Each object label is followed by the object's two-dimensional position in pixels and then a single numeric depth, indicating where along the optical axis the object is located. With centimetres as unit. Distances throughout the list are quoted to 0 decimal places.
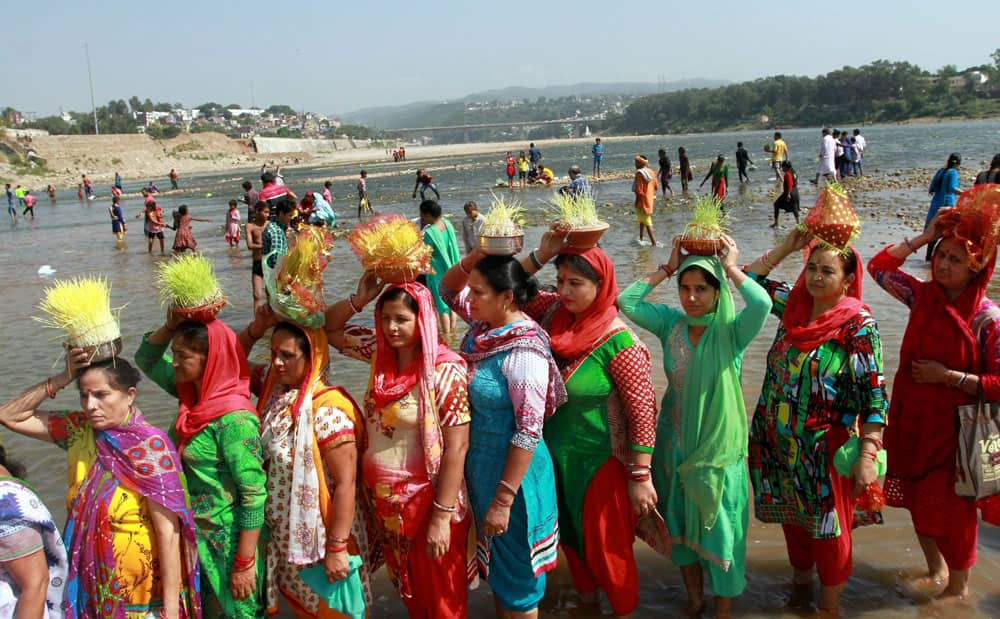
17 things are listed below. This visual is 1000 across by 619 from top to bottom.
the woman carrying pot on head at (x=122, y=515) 239
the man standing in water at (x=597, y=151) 2947
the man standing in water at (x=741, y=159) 2325
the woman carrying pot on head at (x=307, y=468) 251
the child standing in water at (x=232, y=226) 1648
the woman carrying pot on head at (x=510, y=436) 252
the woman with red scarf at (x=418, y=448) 250
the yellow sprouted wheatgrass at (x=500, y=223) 268
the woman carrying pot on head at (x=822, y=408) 281
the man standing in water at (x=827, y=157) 1933
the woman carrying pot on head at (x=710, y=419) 281
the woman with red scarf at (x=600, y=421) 275
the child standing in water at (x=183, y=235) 1552
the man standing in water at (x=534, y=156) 2856
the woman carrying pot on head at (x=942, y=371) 293
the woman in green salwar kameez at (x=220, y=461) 251
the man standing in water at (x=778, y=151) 2150
